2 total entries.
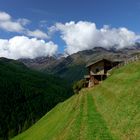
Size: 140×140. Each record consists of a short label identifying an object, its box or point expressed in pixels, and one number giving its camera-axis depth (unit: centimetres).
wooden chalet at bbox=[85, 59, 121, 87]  4941
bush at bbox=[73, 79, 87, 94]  4780
